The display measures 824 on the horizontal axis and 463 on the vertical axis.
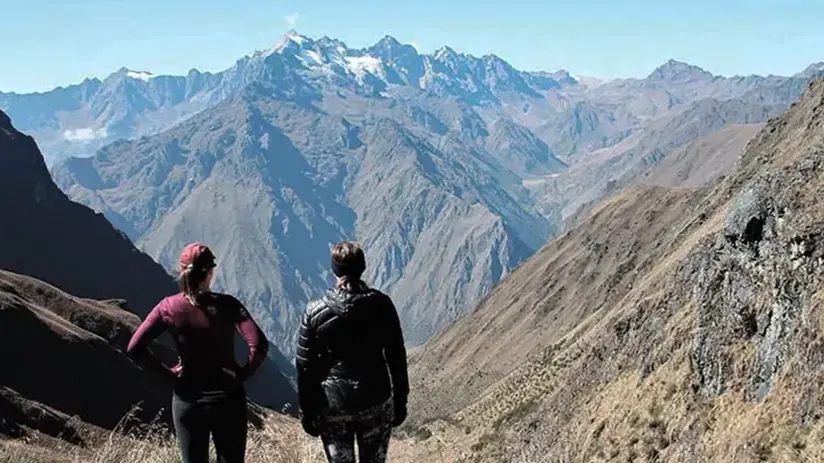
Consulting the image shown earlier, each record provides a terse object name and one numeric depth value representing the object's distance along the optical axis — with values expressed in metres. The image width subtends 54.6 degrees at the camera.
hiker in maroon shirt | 7.84
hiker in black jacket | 8.05
